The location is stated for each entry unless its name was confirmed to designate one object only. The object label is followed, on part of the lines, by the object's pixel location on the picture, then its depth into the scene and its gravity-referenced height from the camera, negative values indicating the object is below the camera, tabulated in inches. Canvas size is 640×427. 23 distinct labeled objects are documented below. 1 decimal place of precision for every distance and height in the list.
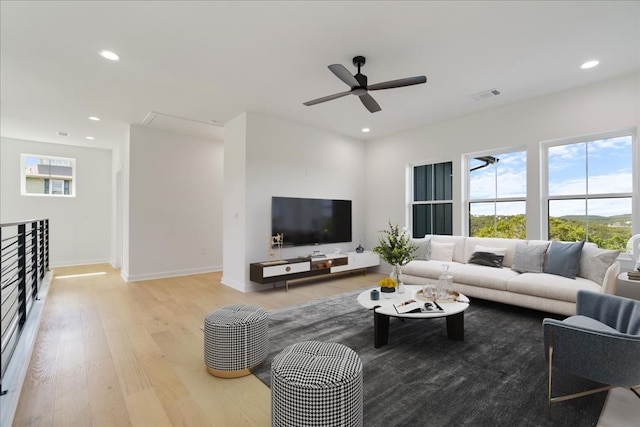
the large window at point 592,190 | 153.5 +14.5
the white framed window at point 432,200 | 221.6 +13.0
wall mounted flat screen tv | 209.2 -2.7
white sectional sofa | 132.6 -27.9
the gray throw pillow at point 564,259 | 142.7 -20.4
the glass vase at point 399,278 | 131.7 -27.0
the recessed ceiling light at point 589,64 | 134.2 +68.6
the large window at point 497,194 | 188.4 +14.9
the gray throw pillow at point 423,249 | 198.5 -21.6
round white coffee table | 106.2 -33.9
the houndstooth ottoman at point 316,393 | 59.1 -35.2
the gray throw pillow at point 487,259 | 170.1 -24.1
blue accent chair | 65.6 -30.6
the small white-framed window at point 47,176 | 267.7 +36.9
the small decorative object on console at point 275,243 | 201.9 -18.0
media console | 185.9 -34.2
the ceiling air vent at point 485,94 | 165.6 +68.7
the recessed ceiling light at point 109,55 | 123.4 +66.8
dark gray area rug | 72.8 -47.3
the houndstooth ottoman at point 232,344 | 89.8 -38.5
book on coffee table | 108.4 -33.4
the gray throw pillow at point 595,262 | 132.6 -20.2
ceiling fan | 111.6 +52.3
